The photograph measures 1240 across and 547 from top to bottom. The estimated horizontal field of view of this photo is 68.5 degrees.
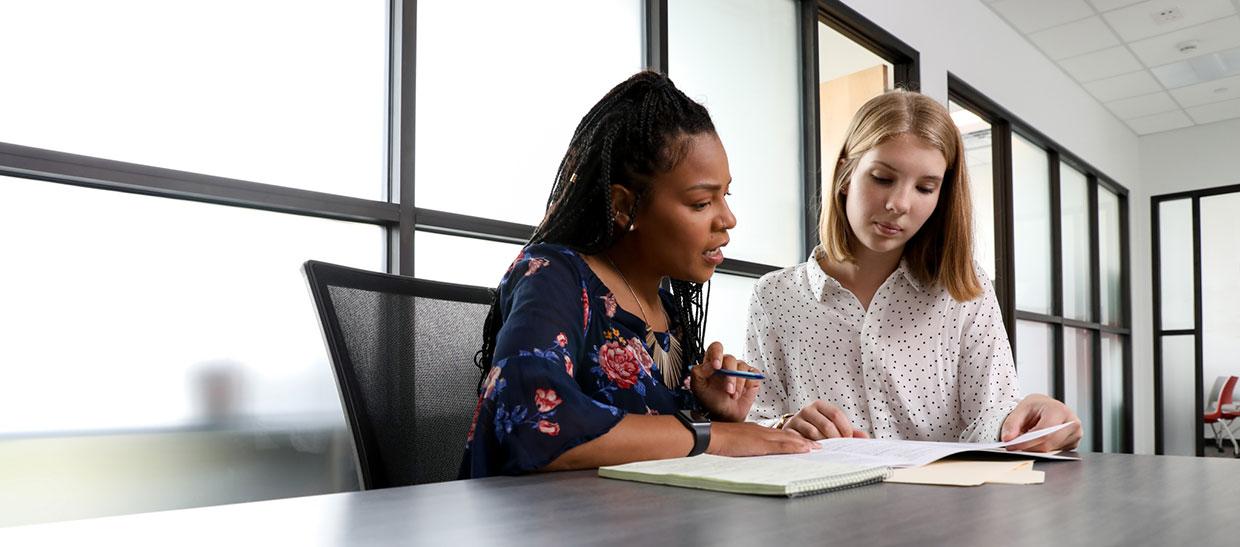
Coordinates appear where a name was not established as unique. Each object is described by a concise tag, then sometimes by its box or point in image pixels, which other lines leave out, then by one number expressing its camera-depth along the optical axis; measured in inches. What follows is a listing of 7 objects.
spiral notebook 24.5
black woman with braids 36.1
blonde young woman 56.9
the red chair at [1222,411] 253.8
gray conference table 18.9
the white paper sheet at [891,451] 32.3
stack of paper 28.3
